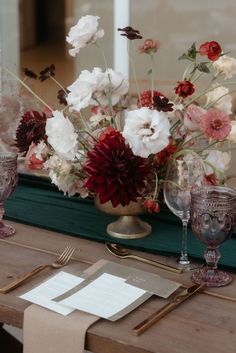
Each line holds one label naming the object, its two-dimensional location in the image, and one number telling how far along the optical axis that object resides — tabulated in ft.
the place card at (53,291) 5.52
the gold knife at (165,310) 5.30
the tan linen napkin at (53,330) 5.34
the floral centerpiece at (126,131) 6.05
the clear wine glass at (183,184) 6.21
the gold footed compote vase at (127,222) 6.55
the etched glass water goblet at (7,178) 6.65
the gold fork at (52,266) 5.83
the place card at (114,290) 5.50
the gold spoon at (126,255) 6.09
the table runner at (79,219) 6.39
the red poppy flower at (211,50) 6.17
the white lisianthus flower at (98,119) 6.58
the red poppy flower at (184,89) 6.19
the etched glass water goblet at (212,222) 5.76
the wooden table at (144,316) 5.17
